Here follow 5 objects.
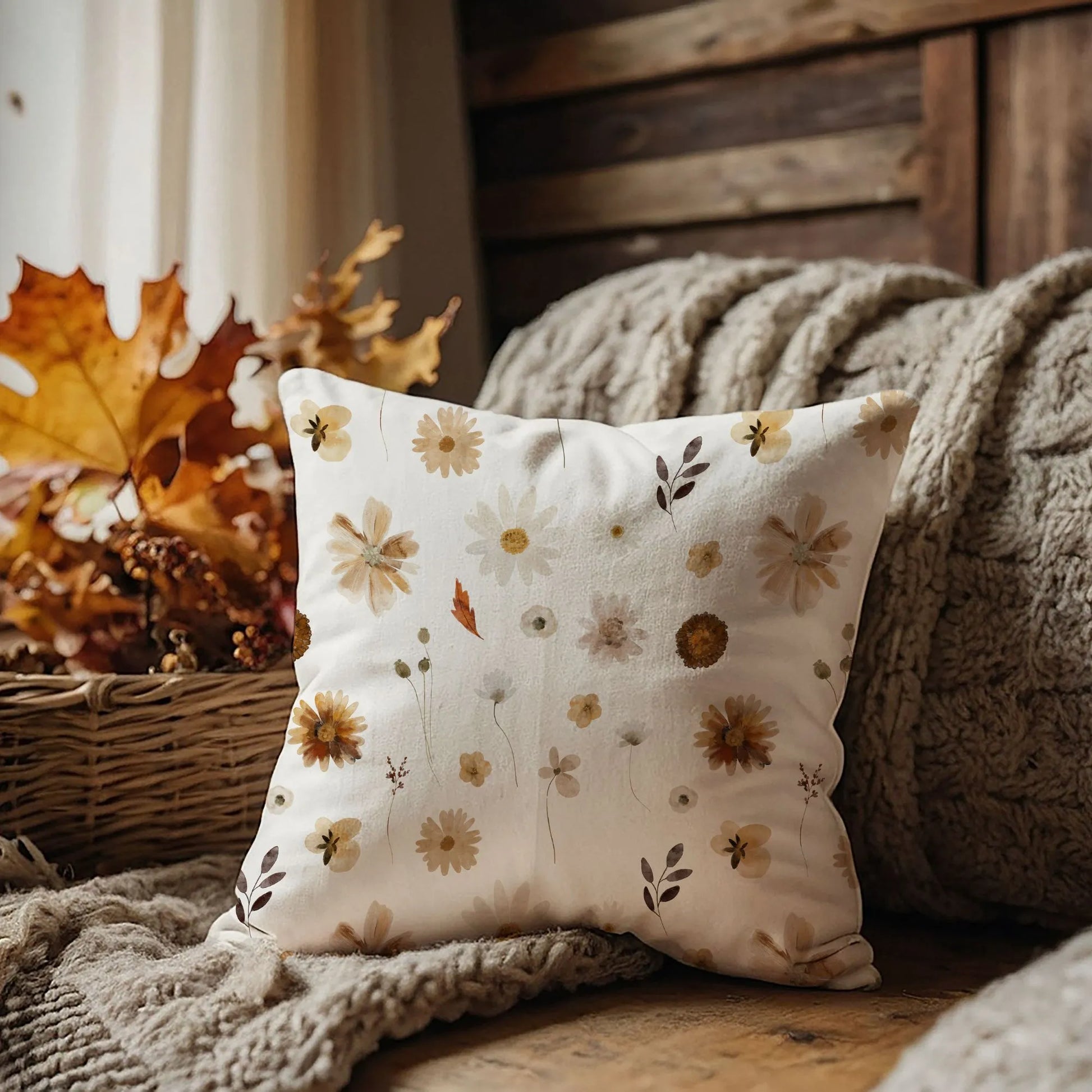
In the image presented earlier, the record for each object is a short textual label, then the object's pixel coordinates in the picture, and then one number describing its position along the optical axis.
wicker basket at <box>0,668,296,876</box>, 0.85
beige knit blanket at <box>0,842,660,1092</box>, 0.60
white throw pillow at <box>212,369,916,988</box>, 0.70
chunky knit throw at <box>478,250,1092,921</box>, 0.78
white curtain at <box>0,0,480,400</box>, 1.34
